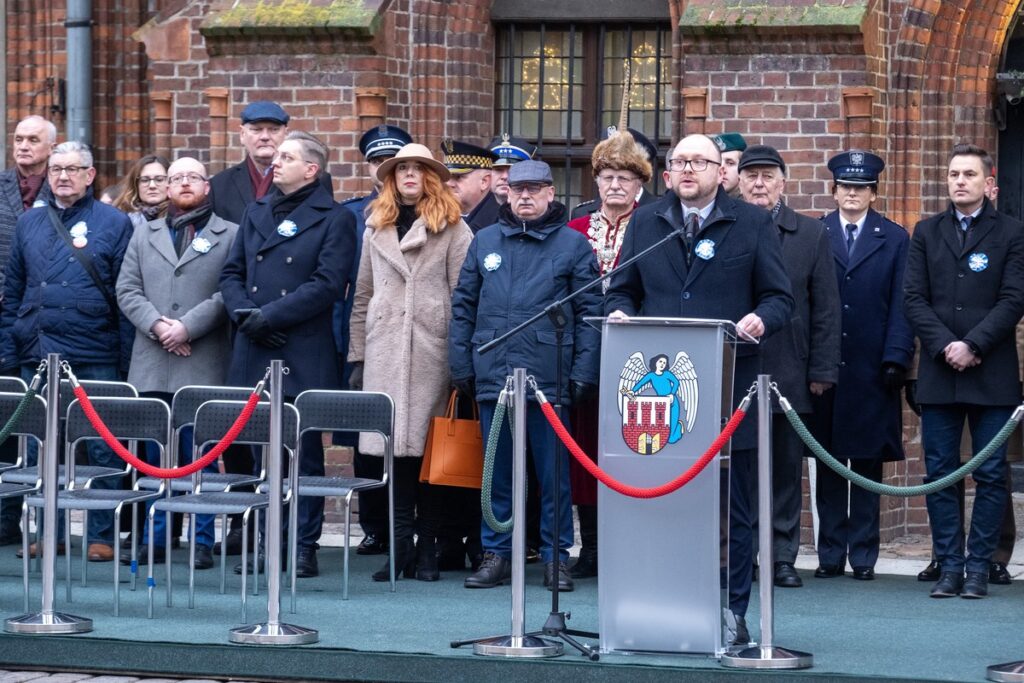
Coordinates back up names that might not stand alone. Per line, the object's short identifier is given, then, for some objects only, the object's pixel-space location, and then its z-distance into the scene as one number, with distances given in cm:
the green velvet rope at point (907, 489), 1429
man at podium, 1522
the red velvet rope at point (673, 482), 1396
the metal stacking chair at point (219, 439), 1630
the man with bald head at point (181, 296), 1901
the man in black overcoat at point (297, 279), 1851
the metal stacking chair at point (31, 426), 1723
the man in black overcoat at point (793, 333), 1801
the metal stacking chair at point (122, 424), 1736
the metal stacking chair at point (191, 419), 1757
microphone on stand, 1494
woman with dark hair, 2042
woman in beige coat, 1829
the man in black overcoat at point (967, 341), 1747
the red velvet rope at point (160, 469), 1565
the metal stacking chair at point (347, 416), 1742
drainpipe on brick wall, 2778
